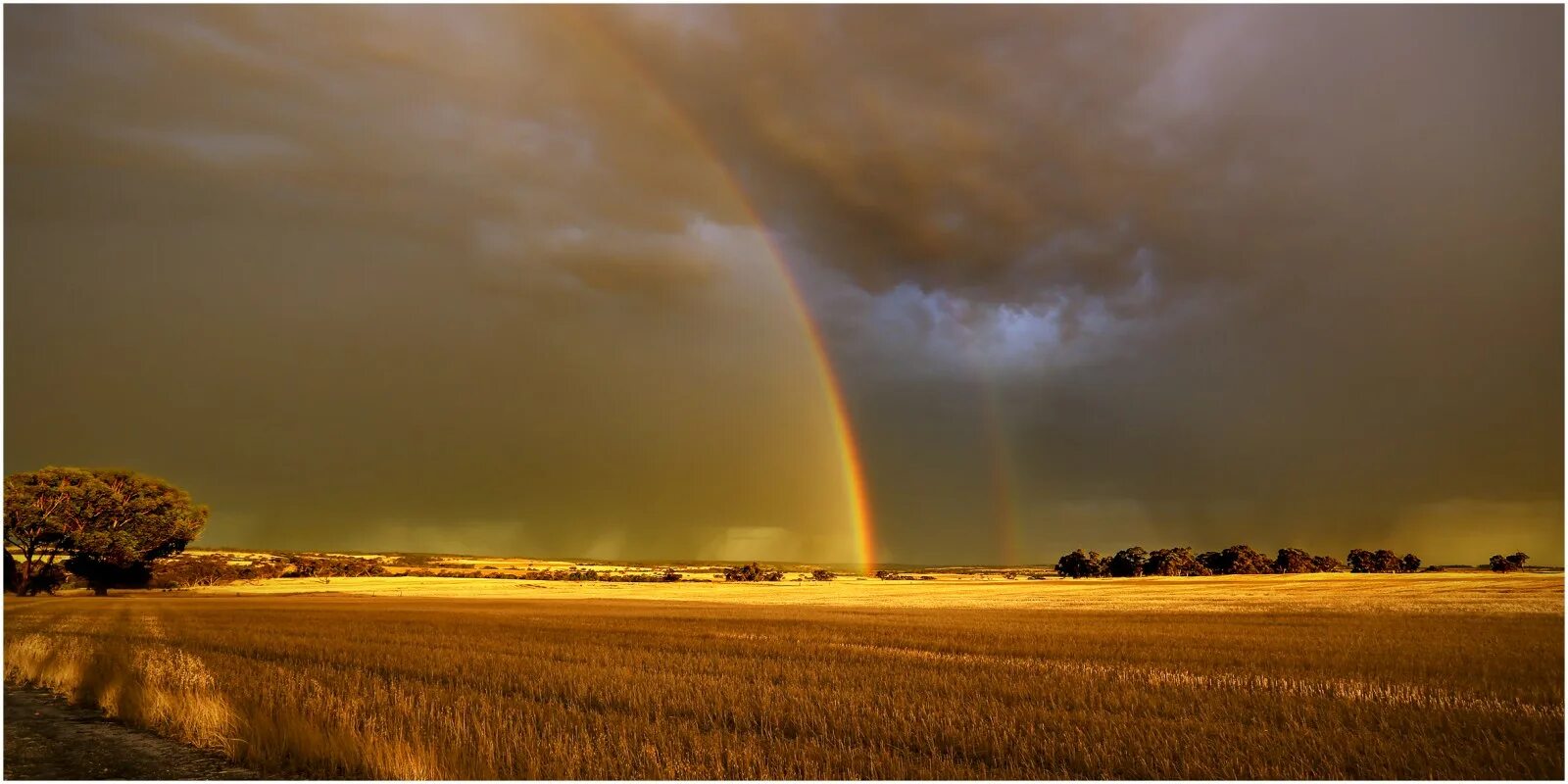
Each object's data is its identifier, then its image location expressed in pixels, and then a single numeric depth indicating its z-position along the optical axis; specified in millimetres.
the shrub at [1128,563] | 171000
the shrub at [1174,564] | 164875
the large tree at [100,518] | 73875
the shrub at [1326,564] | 173750
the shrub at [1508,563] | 156662
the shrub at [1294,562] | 168875
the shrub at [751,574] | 166575
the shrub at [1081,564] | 176875
